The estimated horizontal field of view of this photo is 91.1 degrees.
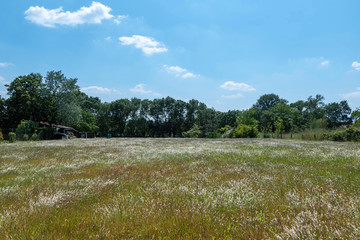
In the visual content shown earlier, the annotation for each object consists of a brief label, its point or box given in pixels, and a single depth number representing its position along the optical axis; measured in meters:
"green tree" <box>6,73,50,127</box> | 57.06
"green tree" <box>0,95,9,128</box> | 58.19
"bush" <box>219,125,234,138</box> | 61.94
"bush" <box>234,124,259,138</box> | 54.41
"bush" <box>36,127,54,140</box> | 49.10
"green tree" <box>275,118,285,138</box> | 57.01
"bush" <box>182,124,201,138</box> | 76.09
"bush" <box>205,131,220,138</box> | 68.02
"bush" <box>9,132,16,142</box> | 38.25
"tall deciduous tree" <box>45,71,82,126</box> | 63.50
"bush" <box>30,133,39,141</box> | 43.22
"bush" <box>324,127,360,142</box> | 31.28
